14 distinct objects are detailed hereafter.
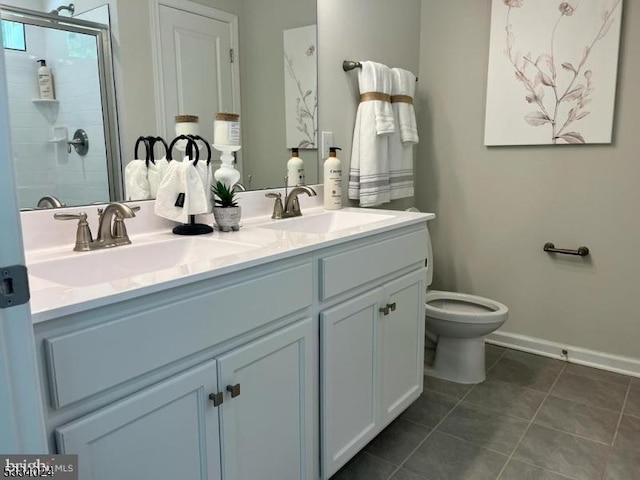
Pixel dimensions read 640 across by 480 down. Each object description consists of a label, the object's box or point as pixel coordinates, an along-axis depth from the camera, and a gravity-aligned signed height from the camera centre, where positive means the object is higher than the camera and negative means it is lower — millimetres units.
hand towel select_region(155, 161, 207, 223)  1515 -117
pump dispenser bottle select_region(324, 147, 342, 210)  2178 -126
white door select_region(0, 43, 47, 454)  593 -248
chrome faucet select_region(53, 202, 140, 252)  1312 -204
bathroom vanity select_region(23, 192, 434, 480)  895 -454
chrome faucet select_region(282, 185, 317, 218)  1989 -195
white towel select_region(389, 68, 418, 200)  2445 +88
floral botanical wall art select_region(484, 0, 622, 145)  2334 +410
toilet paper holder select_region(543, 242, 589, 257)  2521 -515
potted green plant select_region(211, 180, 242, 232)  1593 -180
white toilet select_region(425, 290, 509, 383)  2314 -875
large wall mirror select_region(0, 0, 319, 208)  1347 +229
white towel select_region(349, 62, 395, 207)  2297 +70
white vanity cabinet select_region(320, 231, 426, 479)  1538 -673
